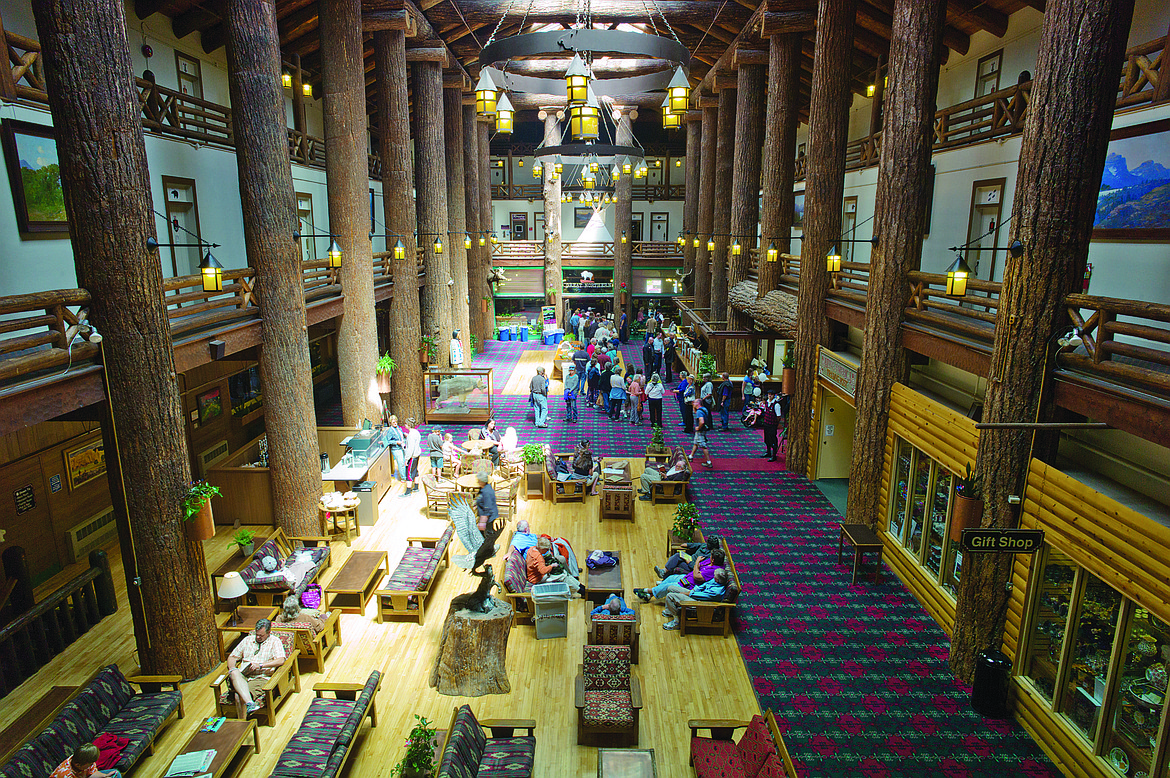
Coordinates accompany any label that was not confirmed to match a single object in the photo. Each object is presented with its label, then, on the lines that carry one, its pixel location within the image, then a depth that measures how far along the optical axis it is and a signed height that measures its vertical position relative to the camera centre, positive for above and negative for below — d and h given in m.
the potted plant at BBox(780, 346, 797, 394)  13.14 -2.40
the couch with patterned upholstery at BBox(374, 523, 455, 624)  8.24 -4.21
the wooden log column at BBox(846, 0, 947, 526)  8.66 +0.69
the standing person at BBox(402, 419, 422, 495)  12.66 -3.88
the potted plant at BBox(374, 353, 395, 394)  13.89 -2.44
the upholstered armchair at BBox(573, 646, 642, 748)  6.11 -4.28
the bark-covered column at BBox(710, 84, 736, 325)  20.23 +1.88
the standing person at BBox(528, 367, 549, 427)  15.83 -3.33
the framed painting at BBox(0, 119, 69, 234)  7.88 +1.00
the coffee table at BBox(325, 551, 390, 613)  8.38 -4.19
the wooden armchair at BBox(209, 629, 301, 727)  6.33 -4.30
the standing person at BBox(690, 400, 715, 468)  13.66 -3.66
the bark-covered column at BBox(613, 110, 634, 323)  27.41 +0.49
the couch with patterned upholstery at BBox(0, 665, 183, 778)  5.38 -4.17
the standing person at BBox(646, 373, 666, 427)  15.56 -3.33
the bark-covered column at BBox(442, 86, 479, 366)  20.33 +1.79
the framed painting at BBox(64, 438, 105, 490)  9.46 -3.06
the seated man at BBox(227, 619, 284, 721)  6.25 -4.01
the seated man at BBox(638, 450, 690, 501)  11.80 -3.94
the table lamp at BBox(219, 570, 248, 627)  7.28 -3.66
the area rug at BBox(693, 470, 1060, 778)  5.97 -4.51
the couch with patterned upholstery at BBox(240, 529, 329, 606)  8.33 -4.10
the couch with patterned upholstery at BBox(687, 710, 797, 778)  5.08 -4.16
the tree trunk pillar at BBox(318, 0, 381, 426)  12.05 +1.22
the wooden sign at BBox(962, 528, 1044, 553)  5.62 -2.46
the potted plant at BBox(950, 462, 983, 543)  5.93 -2.30
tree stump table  6.96 -4.30
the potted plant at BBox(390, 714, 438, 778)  4.75 -3.64
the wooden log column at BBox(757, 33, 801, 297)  14.23 +2.65
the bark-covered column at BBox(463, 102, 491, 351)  22.86 +0.77
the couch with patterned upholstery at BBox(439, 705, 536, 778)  5.22 -4.21
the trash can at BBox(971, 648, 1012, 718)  6.41 -4.18
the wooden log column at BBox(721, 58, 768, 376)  16.86 +1.89
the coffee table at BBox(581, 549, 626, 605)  8.37 -4.21
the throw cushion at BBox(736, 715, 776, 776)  5.29 -4.02
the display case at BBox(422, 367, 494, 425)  16.22 -3.64
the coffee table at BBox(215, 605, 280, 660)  7.34 -4.21
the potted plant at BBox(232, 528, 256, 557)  8.43 -3.66
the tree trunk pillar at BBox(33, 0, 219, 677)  5.85 -0.41
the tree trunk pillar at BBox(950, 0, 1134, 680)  5.56 +0.44
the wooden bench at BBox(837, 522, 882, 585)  8.99 -3.93
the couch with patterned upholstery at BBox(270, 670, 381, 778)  5.46 -4.23
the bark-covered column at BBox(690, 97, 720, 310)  22.73 +2.54
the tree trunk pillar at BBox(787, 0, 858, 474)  11.58 +1.25
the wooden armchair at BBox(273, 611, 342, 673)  7.15 -4.23
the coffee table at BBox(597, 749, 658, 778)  5.40 -4.22
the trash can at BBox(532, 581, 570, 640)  7.88 -4.25
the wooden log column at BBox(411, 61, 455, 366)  16.95 +1.65
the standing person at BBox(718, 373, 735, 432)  16.02 -3.53
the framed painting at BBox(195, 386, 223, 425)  12.56 -2.92
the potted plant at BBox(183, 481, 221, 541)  6.76 -2.63
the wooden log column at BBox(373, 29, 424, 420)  14.45 +1.13
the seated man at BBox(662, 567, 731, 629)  7.91 -4.10
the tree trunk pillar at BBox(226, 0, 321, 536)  8.88 +0.04
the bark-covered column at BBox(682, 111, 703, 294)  25.69 +2.97
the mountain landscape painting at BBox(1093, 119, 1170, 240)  7.61 +0.85
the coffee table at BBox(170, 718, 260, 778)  5.51 -4.18
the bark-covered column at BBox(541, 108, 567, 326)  26.97 +1.15
